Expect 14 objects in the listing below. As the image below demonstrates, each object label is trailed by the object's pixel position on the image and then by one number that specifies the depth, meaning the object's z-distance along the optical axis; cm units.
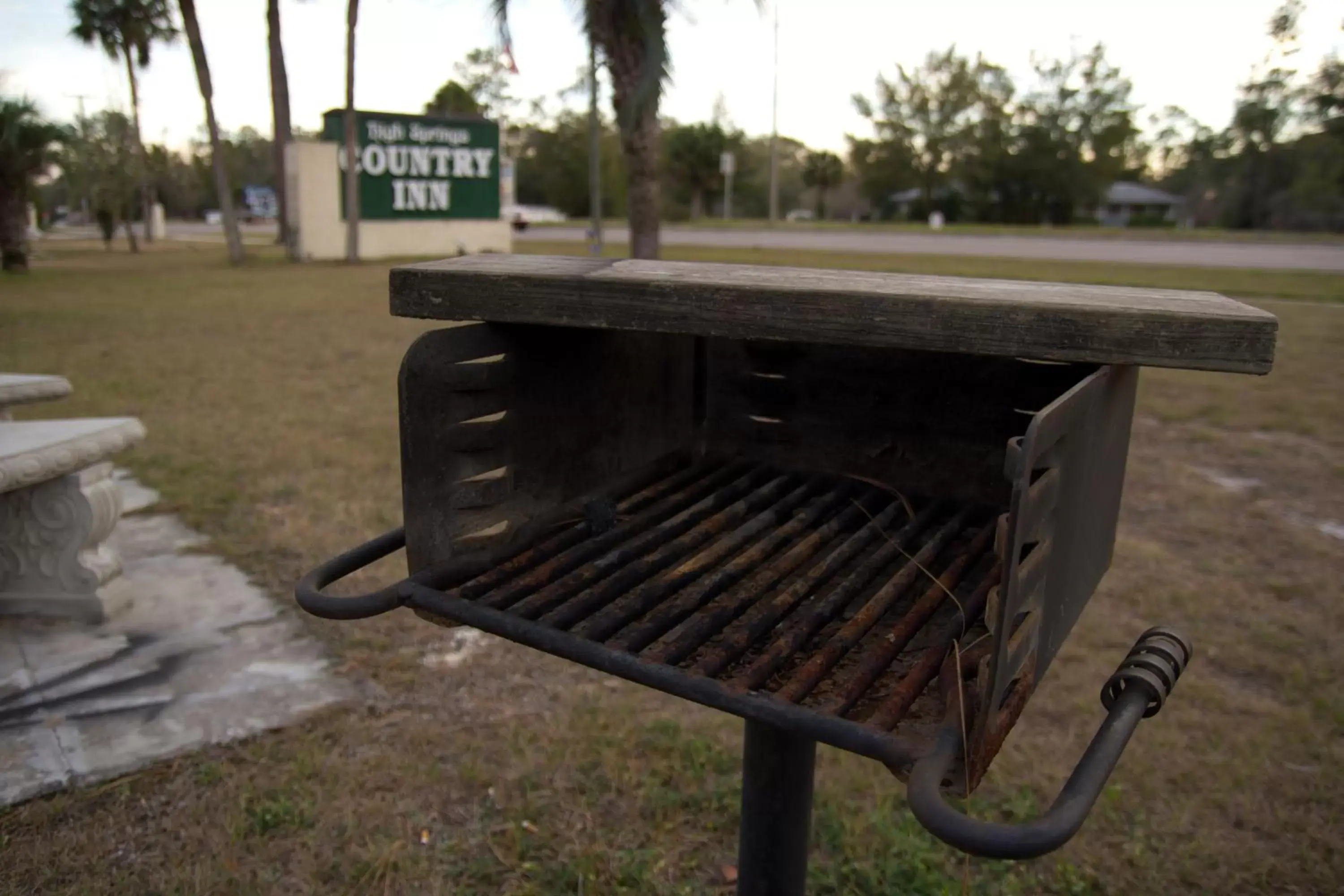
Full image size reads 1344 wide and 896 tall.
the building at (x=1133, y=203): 5703
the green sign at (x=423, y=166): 1898
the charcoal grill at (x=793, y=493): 95
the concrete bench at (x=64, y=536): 331
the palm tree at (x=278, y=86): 1878
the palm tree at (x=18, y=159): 1555
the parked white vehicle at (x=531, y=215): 3495
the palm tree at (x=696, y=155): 4931
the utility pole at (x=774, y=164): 3309
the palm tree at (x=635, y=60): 1077
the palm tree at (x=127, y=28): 2672
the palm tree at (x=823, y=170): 5459
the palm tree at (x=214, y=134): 1772
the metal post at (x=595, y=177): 1598
